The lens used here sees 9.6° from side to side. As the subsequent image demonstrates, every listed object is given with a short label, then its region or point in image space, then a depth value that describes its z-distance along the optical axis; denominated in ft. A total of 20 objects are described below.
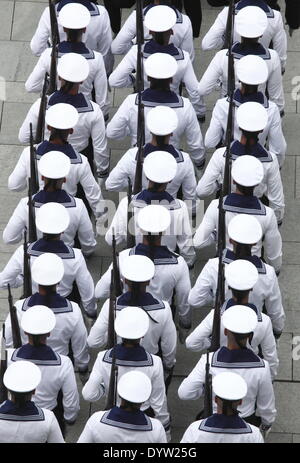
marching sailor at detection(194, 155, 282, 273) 58.08
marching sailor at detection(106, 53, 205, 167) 61.11
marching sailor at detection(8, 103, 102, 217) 59.72
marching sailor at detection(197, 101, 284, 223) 59.67
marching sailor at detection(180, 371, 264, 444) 51.83
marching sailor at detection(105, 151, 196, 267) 58.13
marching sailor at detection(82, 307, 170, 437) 53.57
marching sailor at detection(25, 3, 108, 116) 62.90
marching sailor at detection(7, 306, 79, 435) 53.83
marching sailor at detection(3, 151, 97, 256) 58.23
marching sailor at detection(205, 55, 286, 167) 61.31
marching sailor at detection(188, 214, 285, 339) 56.75
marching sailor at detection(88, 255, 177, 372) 55.21
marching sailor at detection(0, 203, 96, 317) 56.85
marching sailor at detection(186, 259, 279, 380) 55.31
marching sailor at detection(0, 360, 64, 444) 51.90
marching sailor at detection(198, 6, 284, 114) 62.90
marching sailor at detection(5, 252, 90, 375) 55.42
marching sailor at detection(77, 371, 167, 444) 51.83
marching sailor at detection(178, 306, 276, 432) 53.98
